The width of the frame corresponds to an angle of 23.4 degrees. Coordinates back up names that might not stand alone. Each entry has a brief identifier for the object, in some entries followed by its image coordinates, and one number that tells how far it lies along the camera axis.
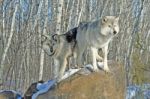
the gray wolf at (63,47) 8.35
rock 7.80
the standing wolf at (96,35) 7.29
